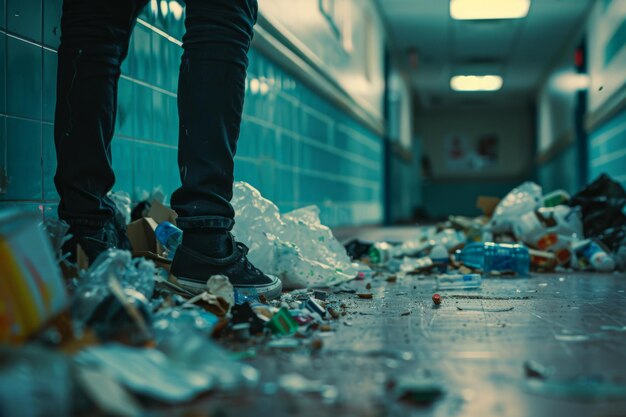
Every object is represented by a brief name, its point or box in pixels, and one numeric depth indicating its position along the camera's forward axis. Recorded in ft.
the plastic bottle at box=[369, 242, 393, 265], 9.91
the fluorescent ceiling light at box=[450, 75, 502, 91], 38.78
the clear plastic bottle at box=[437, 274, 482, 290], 7.09
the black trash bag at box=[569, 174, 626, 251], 9.87
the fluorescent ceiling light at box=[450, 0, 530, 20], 23.93
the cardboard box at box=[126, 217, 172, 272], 6.30
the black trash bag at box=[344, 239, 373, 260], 10.42
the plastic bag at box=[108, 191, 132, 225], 6.49
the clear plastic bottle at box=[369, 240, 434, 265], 9.95
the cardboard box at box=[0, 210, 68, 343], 2.78
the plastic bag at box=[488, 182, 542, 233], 10.64
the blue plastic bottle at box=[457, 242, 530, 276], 8.93
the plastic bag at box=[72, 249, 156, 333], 3.92
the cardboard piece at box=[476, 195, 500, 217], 12.09
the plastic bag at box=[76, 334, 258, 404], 2.66
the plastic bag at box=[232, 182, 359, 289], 6.89
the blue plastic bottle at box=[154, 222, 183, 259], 6.16
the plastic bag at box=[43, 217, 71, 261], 4.63
